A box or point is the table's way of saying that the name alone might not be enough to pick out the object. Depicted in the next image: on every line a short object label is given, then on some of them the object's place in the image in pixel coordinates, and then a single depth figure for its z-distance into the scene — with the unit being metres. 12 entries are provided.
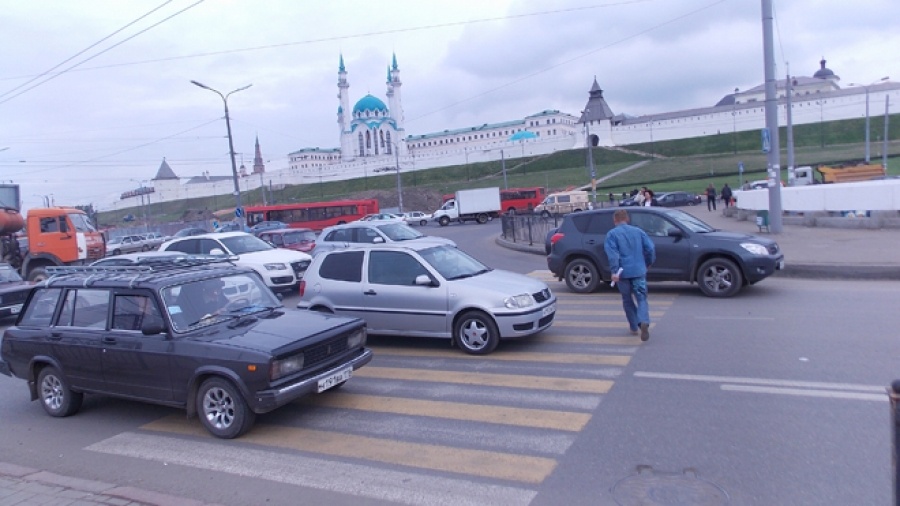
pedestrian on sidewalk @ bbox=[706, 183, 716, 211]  39.19
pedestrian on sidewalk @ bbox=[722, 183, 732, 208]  35.84
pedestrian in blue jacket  8.95
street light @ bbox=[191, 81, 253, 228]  36.62
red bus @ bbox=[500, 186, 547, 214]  59.03
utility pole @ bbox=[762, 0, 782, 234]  19.91
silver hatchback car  8.62
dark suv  11.71
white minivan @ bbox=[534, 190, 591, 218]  48.12
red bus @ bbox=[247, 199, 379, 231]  58.47
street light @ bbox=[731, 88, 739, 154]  96.69
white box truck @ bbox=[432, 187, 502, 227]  53.84
